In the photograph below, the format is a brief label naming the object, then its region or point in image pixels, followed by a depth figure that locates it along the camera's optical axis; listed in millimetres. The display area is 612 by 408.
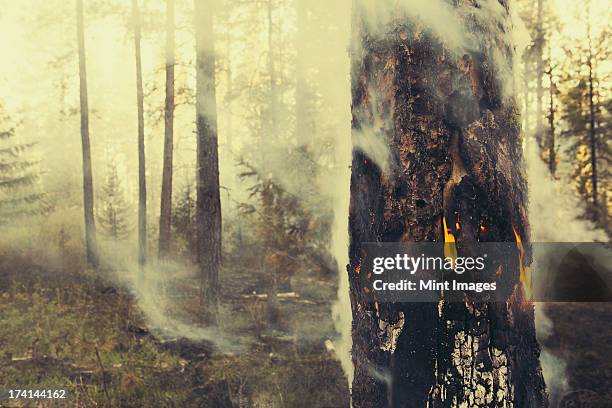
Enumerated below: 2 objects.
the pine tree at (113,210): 8253
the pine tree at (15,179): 6773
